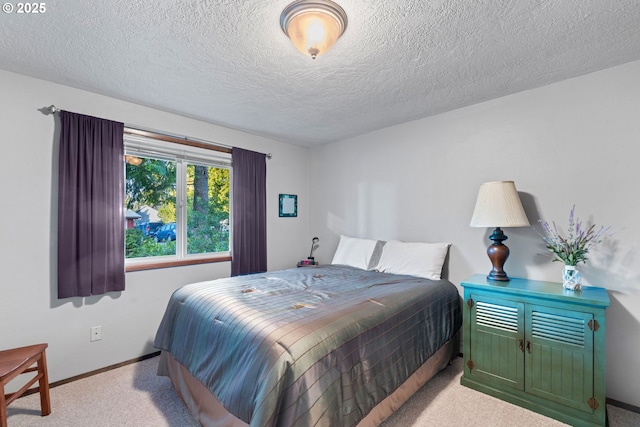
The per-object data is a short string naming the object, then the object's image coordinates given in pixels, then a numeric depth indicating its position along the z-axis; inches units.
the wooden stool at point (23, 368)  60.3
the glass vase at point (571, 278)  75.7
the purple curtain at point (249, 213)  131.6
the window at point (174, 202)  108.6
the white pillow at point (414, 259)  107.0
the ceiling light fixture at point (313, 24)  54.7
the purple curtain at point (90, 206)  88.0
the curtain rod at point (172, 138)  102.5
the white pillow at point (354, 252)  127.4
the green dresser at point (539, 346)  68.1
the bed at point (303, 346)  50.0
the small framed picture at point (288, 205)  153.0
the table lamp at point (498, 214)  85.2
